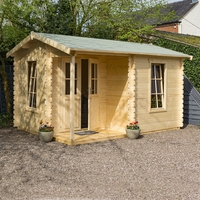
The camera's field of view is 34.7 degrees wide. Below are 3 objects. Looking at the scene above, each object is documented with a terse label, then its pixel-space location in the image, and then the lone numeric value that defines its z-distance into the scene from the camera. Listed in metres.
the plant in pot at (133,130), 8.76
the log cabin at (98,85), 8.67
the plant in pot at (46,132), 8.12
